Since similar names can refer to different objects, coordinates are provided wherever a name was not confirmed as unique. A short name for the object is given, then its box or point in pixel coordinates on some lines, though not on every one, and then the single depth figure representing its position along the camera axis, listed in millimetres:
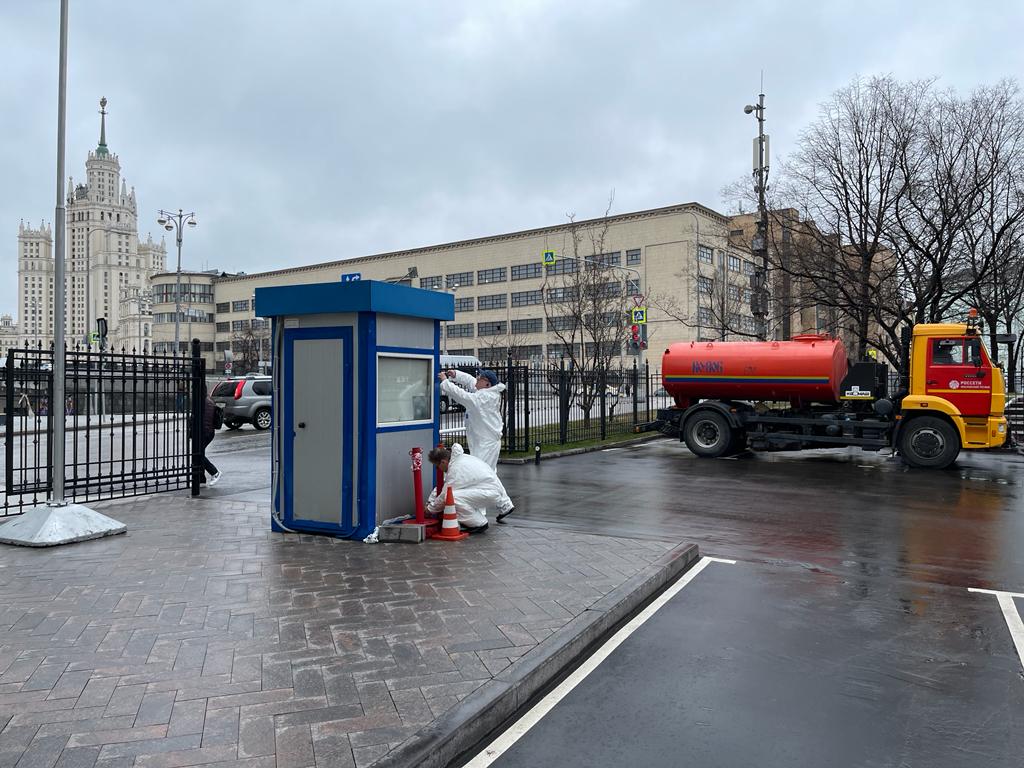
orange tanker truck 14844
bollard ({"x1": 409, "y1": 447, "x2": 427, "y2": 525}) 7996
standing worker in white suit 9422
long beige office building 64625
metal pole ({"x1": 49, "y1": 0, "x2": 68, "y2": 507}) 7410
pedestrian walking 11703
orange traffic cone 7816
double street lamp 37812
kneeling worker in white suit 8102
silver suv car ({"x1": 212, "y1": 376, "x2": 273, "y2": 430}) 25203
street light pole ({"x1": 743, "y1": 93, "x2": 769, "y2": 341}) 22328
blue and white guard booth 7723
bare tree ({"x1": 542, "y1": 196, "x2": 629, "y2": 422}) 21016
